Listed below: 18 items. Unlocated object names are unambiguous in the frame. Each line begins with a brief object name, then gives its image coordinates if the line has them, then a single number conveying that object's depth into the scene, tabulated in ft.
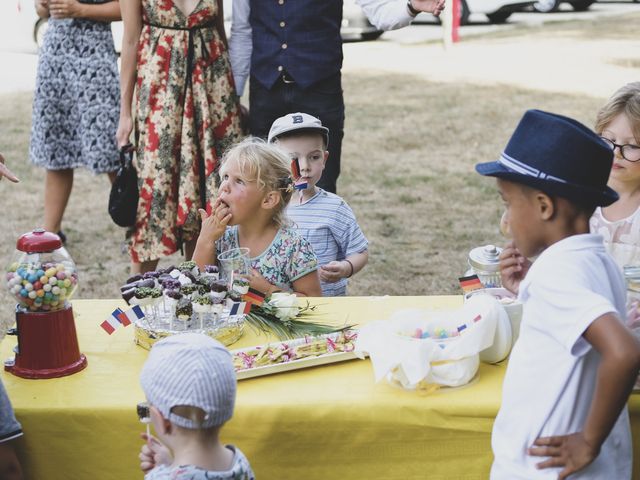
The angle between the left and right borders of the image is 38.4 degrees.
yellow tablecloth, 7.11
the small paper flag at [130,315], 8.00
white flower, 8.54
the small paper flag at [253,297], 8.44
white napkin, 7.14
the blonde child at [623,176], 8.96
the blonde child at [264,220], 9.97
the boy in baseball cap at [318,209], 11.44
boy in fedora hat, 5.94
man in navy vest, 13.51
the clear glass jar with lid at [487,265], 8.33
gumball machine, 7.44
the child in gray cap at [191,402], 5.73
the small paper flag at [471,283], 8.34
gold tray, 7.48
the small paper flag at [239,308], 8.10
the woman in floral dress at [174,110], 13.48
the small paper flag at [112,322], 7.98
